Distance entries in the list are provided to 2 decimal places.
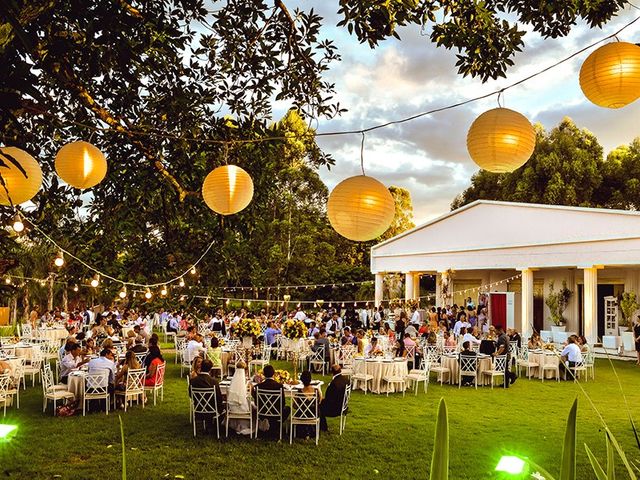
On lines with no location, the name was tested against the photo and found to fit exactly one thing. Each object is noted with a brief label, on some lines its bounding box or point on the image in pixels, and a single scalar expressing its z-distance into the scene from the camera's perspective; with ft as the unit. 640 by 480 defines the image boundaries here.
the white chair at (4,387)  30.81
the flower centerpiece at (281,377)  29.75
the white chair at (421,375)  40.04
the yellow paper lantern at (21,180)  14.08
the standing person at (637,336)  57.21
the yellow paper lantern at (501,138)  14.74
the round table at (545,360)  48.00
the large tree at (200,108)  17.13
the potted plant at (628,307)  68.08
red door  81.76
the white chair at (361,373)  39.96
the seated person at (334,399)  28.60
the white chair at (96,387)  31.78
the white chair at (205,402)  28.02
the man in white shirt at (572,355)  45.24
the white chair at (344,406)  28.63
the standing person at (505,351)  43.52
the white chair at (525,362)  48.47
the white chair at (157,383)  34.83
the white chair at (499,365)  43.09
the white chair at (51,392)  31.71
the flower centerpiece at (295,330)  39.09
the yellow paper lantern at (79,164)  15.91
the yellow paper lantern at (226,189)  17.40
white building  64.95
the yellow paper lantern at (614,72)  14.20
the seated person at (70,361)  35.19
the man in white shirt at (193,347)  46.75
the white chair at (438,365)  43.83
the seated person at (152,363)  35.22
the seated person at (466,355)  43.32
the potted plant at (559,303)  78.23
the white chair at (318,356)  48.67
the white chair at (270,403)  27.53
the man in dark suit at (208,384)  28.32
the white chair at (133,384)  32.89
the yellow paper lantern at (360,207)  14.60
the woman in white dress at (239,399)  28.09
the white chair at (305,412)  27.43
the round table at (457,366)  44.21
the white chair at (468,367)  43.01
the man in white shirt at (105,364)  32.32
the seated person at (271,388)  27.55
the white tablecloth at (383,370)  40.22
